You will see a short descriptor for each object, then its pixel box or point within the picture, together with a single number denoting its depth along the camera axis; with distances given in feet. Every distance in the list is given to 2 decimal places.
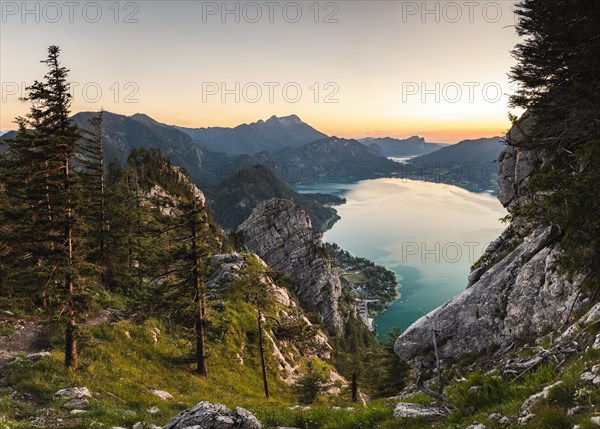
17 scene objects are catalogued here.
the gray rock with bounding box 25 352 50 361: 68.75
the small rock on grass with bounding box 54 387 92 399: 57.62
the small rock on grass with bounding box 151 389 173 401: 72.23
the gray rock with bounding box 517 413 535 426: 24.83
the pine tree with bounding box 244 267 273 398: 101.84
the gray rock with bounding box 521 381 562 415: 26.17
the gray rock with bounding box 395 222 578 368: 56.59
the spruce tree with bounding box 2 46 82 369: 65.05
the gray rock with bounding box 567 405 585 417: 23.11
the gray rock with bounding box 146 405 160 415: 58.32
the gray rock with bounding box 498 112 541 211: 94.94
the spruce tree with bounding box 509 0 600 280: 43.88
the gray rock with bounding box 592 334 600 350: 30.20
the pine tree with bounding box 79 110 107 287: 121.60
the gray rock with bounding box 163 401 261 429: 38.73
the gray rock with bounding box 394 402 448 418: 34.22
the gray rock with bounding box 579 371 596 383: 25.40
